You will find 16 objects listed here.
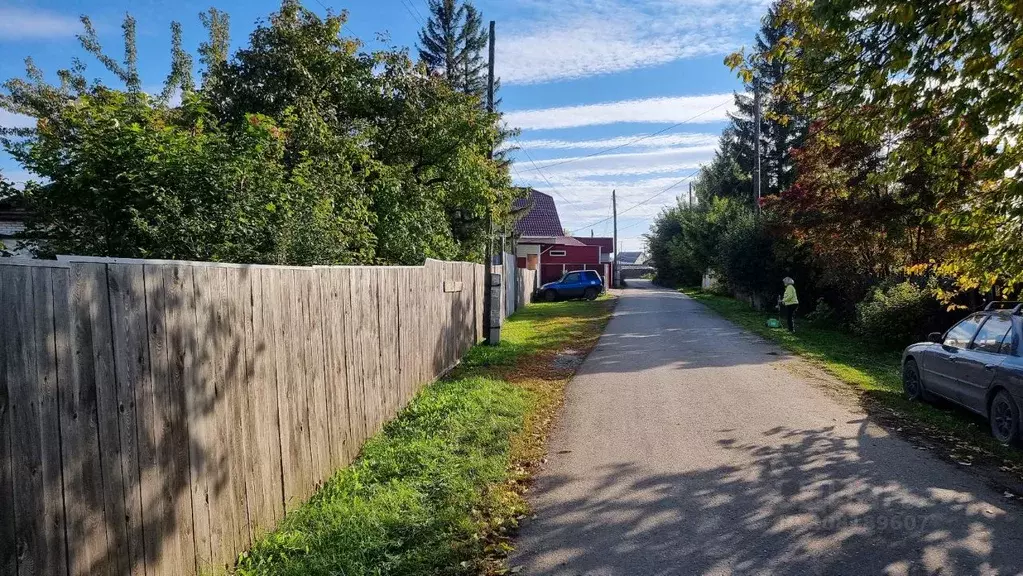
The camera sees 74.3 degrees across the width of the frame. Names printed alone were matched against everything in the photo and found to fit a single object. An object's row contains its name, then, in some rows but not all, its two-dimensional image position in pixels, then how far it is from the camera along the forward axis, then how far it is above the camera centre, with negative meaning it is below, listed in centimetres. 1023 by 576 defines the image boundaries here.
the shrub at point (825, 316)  1997 -179
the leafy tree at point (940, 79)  561 +161
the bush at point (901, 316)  1438 -130
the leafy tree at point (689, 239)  3581 +122
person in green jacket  1756 -116
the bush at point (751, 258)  2455 -5
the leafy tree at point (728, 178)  3884 +478
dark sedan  680 -129
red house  4547 +88
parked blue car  3353 -150
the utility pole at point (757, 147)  2656 +452
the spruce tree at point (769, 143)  3566 +641
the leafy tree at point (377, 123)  1150 +274
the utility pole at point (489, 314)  1461 -122
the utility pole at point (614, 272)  5990 -129
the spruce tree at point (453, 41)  3094 +1011
